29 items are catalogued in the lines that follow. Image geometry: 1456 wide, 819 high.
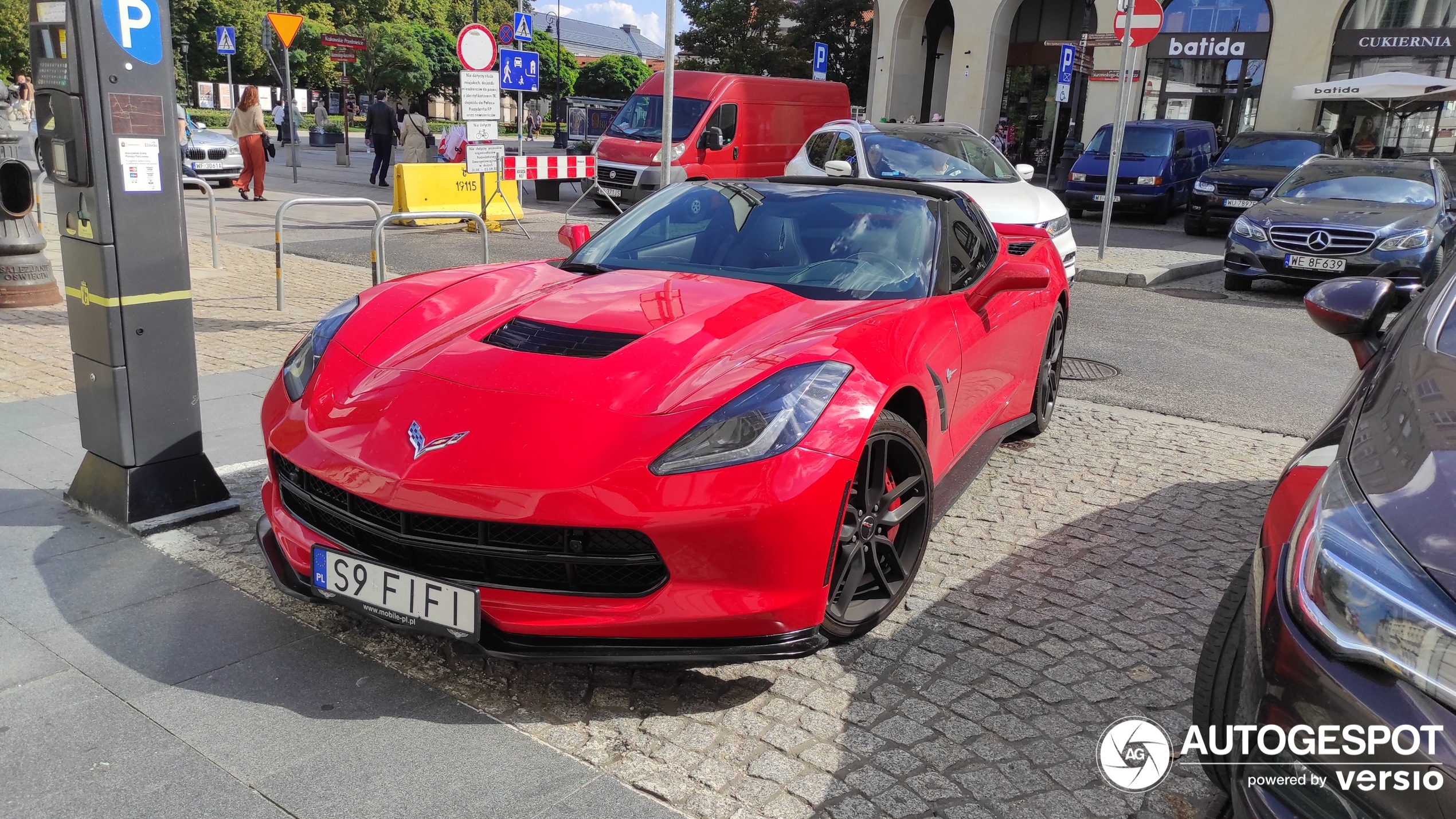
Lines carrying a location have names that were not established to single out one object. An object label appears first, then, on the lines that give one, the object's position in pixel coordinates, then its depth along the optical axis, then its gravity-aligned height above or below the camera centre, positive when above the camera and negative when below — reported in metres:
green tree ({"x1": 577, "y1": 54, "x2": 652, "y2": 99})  62.50 +2.71
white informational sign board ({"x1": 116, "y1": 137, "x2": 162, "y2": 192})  3.81 -0.22
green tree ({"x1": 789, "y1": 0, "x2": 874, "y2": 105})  44.69 +4.24
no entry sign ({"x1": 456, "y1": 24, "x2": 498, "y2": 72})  13.09 +0.84
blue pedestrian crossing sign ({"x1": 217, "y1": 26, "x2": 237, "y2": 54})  26.92 +1.59
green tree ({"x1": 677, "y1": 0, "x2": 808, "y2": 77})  43.38 +3.76
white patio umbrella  22.12 +1.57
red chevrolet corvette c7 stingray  2.66 -0.84
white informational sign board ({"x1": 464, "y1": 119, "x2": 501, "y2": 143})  13.11 -0.14
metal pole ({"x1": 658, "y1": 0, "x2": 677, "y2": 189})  9.33 +0.28
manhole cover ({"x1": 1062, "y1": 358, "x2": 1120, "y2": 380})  7.54 -1.53
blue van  19.66 -0.26
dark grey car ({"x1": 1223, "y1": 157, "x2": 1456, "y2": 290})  11.09 -0.67
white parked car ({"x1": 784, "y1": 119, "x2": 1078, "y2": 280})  10.21 -0.23
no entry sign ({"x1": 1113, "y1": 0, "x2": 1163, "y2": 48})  12.50 +1.51
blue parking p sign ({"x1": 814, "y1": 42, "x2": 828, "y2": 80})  24.98 +1.76
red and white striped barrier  13.30 -0.56
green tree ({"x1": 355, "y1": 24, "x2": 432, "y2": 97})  55.81 +2.69
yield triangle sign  21.97 +1.67
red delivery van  17.53 +0.00
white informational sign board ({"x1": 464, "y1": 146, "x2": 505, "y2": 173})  12.90 -0.48
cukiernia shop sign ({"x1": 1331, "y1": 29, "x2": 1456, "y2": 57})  25.86 +2.95
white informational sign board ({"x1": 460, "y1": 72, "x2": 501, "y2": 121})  13.20 +0.27
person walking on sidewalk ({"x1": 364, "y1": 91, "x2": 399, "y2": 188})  20.33 -0.27
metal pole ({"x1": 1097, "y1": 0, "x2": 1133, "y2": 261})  12.55 +0.39
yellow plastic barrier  14.38 -0.98
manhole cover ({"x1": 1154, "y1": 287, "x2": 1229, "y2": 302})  11.82 -1.50
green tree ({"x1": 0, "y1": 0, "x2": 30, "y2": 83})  51.03 +2.75
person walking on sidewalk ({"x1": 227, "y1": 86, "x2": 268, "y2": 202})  16.80 -0.39
